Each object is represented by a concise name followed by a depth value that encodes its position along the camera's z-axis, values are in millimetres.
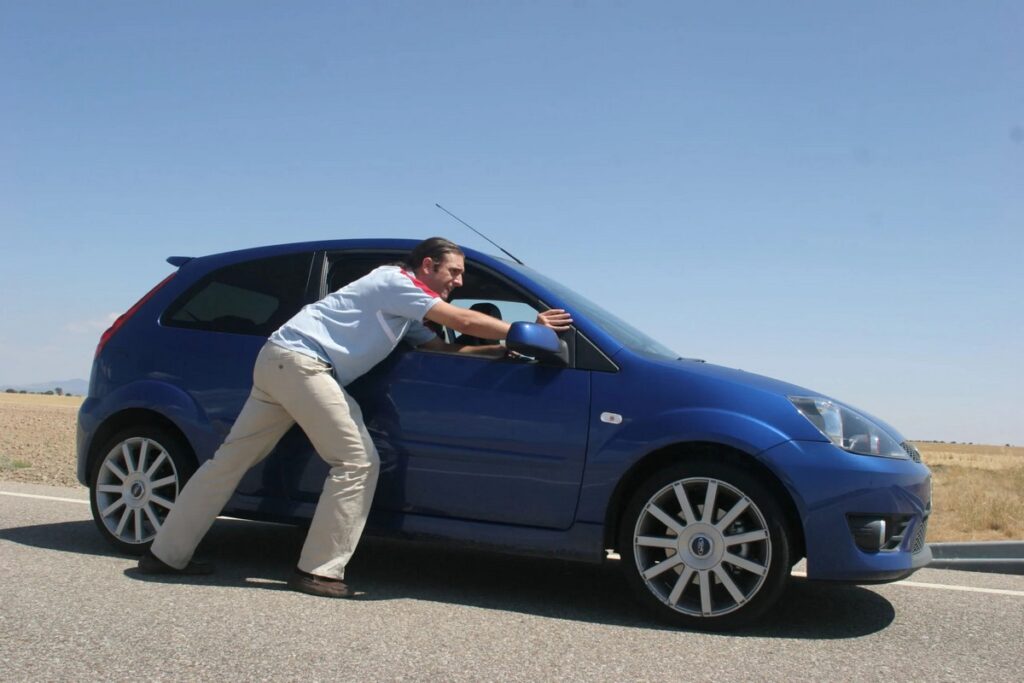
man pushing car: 4707
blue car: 4301
